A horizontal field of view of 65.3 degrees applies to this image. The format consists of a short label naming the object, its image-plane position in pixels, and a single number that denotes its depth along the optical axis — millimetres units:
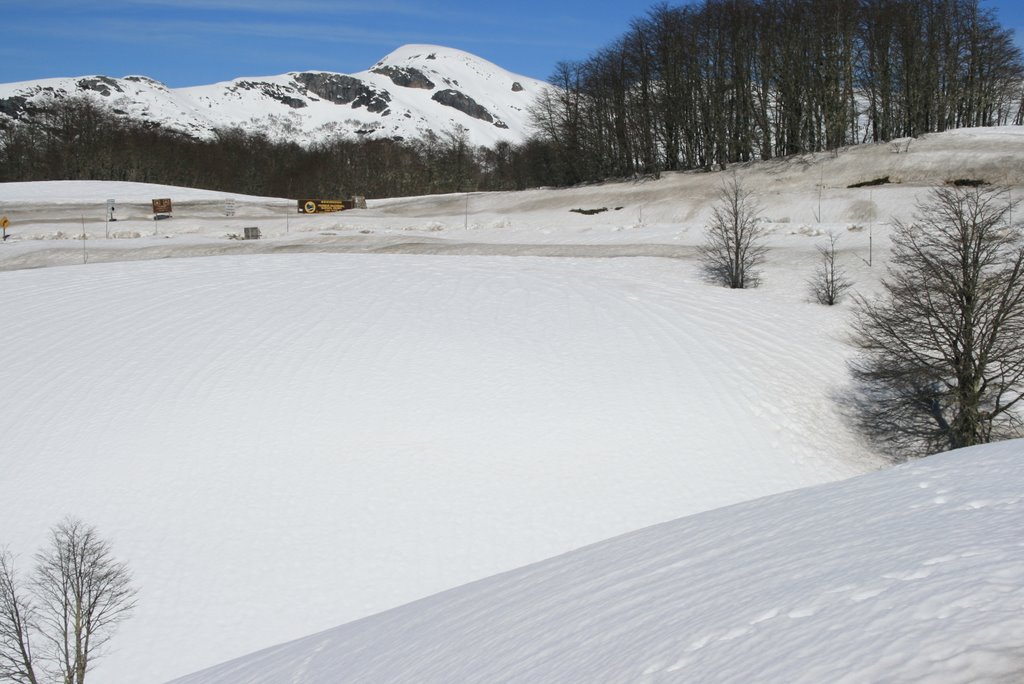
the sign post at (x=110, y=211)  63094
